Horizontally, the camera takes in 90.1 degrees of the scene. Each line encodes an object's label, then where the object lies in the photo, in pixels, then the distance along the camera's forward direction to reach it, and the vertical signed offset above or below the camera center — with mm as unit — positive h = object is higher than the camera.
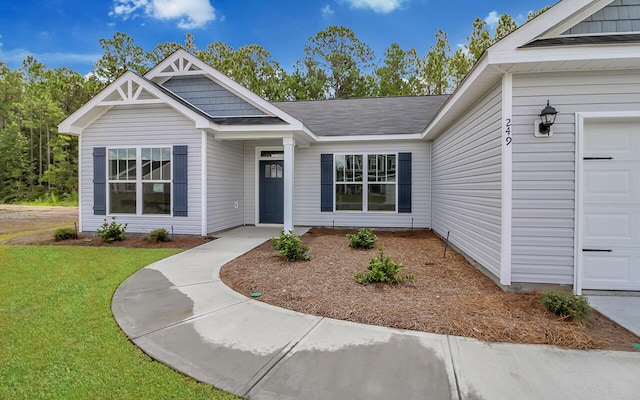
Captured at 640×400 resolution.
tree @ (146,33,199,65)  27328 +12084
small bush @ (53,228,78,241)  7840 -1049
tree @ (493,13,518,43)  18156 +9605
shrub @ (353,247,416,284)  4363 -1130
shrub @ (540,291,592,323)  3106 -1130
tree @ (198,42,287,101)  24578 +10235
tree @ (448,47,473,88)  19484 +7947
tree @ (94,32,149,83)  26844 +11491
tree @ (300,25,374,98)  24492 +10520
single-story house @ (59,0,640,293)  3932 +743
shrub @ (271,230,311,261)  5754 -1046
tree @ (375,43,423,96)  22938 +8796
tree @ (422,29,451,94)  21266 +8526
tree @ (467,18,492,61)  18812 +9190
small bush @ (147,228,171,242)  7538 -1042
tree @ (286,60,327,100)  24297 +8346
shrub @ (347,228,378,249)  6871 -1042
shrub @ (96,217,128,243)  7586 -982
